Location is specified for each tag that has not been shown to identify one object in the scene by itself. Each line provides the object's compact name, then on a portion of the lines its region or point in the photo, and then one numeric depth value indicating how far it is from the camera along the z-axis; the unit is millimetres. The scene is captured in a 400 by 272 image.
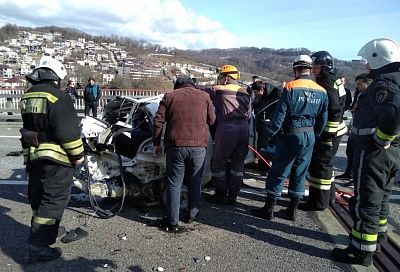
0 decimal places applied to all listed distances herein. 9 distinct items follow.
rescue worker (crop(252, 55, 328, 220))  4457
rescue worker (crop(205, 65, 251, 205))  5062
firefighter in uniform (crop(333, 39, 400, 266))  3475
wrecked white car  4816
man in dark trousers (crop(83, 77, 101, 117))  13195
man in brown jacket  4305
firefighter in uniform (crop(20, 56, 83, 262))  3504
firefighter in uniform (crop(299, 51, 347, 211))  4910
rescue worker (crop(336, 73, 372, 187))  6254
